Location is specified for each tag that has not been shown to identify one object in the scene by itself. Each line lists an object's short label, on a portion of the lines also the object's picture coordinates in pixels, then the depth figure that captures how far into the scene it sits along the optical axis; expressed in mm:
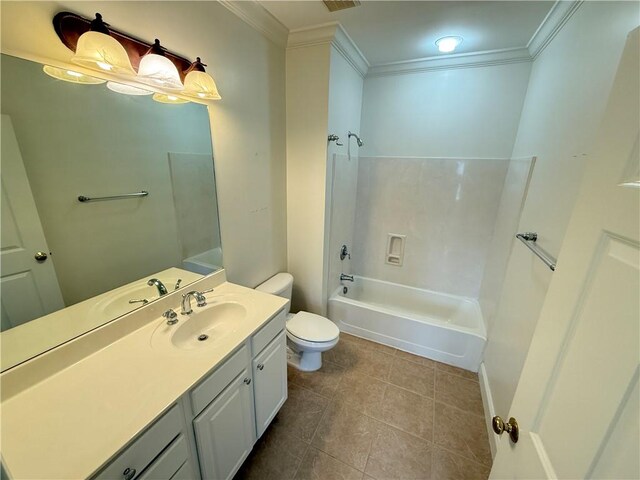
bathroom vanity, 721
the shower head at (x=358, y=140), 2426
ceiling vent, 1471
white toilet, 1898
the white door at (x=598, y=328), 427
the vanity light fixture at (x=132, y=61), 897
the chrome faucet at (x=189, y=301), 1329
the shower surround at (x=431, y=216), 2410
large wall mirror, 844
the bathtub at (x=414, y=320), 2154
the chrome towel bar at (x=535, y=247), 1172
